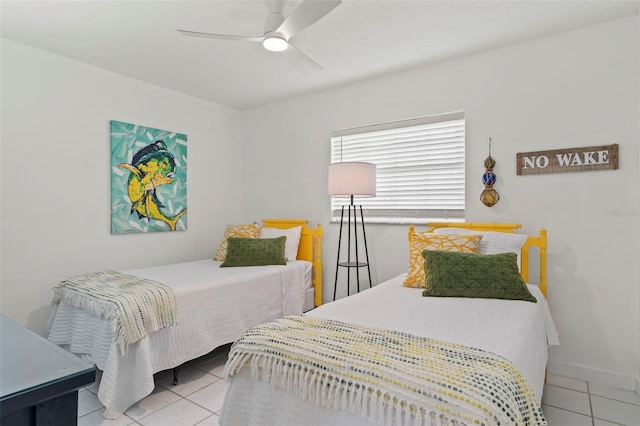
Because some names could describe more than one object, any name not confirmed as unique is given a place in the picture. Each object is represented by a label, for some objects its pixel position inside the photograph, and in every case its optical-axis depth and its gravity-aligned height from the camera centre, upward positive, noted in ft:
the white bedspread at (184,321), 7.20 -2.59
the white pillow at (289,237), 12.37 -0.84
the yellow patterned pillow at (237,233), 12.37 -0.73
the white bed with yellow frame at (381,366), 3.56 -1.70
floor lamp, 10.27 +0.90
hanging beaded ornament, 9.57 +0.75
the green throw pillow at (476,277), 6.88 -1.22
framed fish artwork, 11.27 +1.05
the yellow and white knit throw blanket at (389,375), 3.40 -1.69
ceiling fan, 6.31 +3.48
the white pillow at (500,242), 8.27 -0.66
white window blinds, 10.44 +1.46
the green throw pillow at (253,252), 11.06 -1.21
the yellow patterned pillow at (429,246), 8.07 -0.75
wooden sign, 8.25 +1.25
